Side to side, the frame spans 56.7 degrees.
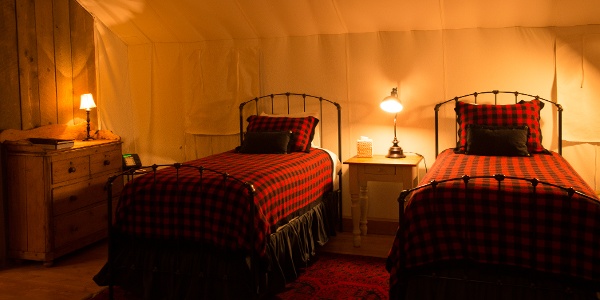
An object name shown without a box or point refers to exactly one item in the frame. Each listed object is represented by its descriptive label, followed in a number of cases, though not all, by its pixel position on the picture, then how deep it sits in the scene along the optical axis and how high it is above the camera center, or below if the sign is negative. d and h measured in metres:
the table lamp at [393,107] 4.26 +0.22
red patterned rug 3.20 -0.89
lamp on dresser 4.53 +0.31
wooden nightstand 4.03 -0.29
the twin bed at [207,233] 2.89 -0.52
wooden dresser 3.82 -0.42
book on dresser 3.82 -0.01
